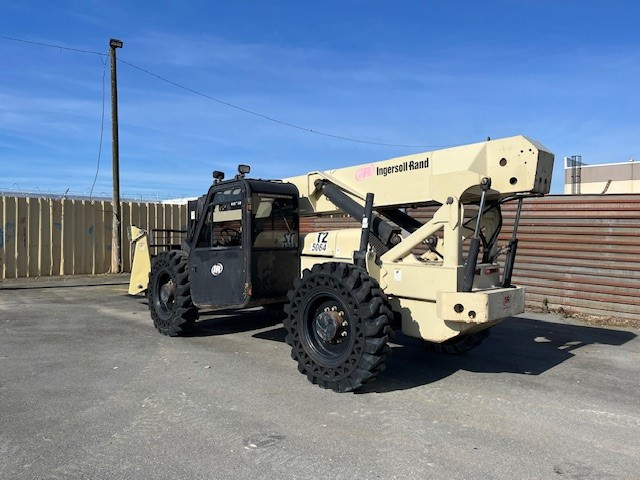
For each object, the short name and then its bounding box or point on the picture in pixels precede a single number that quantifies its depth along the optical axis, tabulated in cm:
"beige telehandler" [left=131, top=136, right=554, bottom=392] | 528
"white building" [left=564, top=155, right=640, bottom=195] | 2464
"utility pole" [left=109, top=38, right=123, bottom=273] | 1739
